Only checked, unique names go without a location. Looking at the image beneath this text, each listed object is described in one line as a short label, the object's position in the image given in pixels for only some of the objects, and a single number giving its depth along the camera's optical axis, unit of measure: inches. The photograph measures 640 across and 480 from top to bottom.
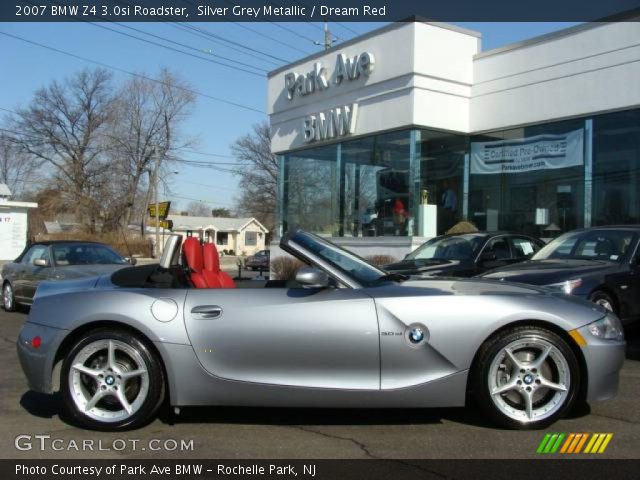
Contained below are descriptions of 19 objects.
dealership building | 598.9
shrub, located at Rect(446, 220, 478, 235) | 641.0
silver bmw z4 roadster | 168.6
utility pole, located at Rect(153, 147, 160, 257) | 1982.0
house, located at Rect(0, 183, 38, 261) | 1154.0
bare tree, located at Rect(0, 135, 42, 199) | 2231.8
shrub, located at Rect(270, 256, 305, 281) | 702.5
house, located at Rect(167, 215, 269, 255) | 2956.9
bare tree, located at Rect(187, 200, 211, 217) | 4798.7
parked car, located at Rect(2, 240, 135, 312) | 432.5
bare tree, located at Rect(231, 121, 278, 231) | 2588.6
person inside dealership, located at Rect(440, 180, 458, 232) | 707.4
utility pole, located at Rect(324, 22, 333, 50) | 1172.5
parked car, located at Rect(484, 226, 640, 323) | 306.3
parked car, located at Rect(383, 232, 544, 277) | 419.5
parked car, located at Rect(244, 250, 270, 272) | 1673.5
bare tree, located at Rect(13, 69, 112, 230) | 2148.1
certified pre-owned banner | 627.2
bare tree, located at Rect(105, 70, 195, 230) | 2143.2
